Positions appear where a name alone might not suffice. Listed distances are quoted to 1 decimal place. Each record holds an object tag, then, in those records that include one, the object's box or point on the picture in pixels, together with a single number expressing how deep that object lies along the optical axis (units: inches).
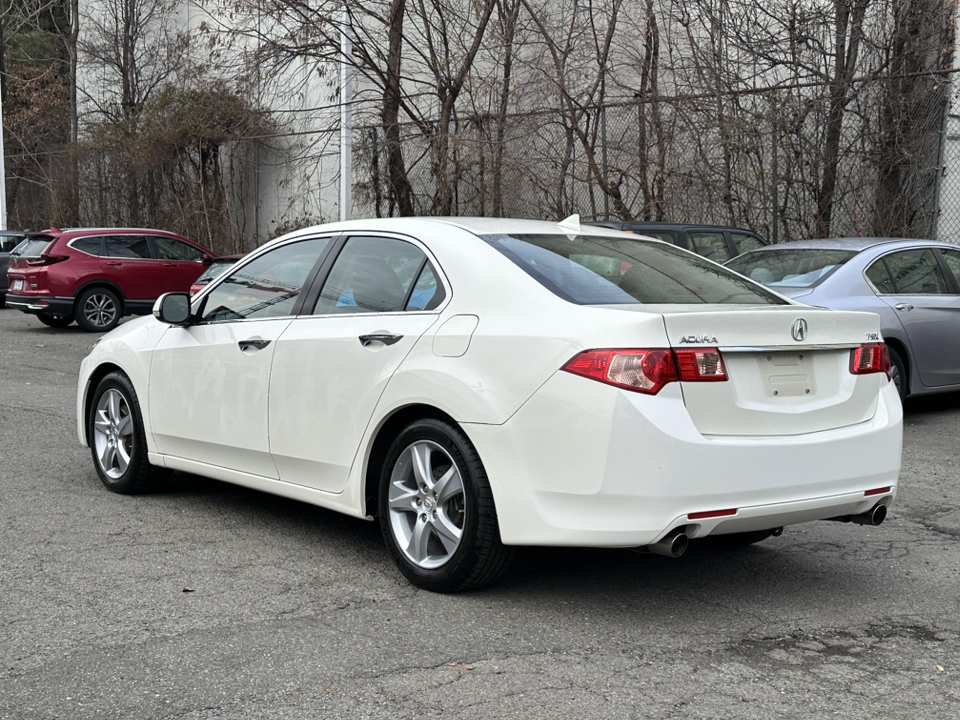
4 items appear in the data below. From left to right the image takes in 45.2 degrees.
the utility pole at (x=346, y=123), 745.6
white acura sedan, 165.3
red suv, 742.5
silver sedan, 370.9
